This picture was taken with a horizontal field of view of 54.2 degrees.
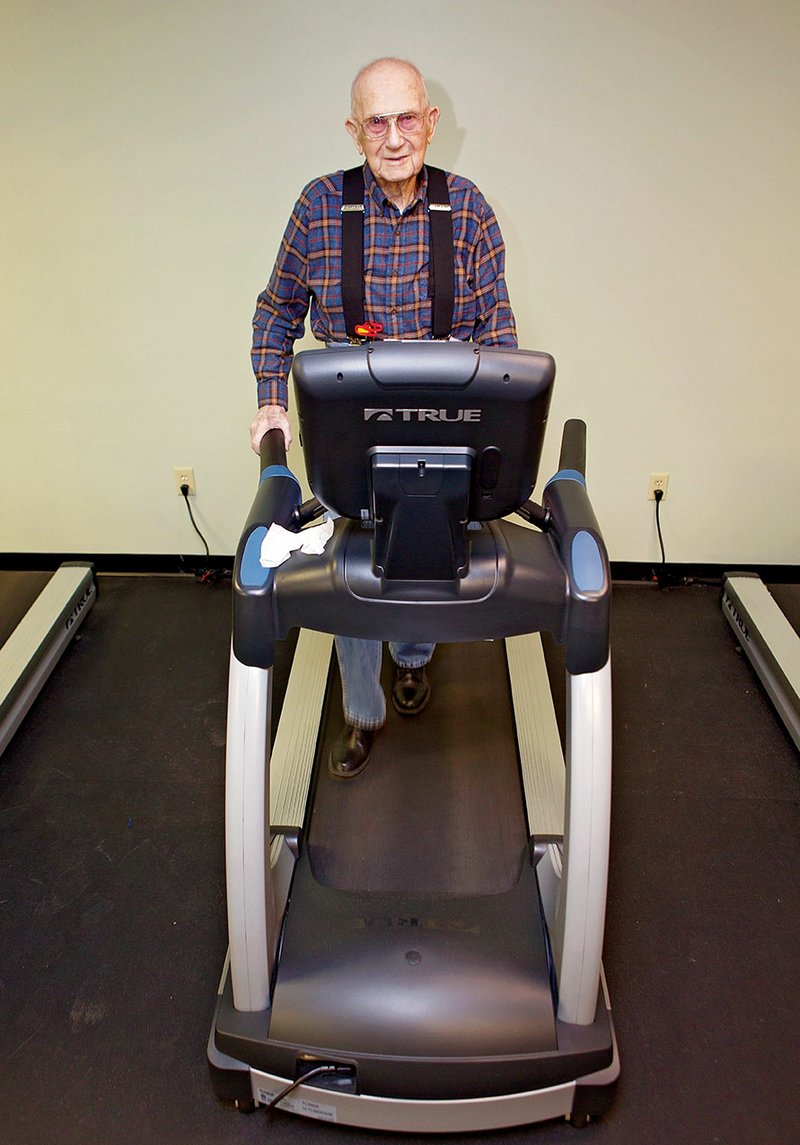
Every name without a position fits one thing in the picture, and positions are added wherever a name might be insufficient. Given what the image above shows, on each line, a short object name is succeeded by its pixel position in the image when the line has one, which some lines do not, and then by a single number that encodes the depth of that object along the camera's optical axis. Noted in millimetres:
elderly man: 1614
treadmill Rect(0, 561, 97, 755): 2213
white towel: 1190
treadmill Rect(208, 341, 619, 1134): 1015
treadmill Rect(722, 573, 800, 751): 2193
